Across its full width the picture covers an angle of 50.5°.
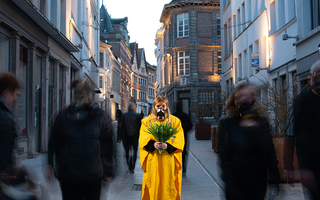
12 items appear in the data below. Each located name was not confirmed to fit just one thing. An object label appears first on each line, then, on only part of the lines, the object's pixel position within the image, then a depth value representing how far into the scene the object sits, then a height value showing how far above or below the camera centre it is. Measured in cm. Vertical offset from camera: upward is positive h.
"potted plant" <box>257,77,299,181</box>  739 -43
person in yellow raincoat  498 -88
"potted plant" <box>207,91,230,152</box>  1750 +5
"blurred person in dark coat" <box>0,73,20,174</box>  281 -11
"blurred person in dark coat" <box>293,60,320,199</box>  336 -26
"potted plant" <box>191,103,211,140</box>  1986 -112
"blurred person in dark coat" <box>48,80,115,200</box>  332 -40
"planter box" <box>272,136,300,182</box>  733 -104
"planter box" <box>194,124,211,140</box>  1986 -136
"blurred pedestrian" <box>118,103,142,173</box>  923 -69
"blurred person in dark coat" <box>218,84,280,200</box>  333 -45
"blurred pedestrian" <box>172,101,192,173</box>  862 -47
